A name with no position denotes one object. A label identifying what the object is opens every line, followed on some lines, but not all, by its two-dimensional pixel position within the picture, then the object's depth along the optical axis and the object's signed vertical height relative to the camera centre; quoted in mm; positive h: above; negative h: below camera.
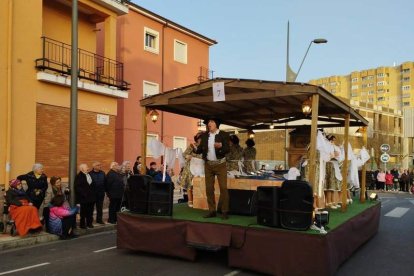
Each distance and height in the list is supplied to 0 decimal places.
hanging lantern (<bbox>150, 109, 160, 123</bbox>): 9672 +731
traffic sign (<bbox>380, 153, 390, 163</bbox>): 30270 -526
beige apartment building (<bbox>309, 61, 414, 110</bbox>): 111938 +17880
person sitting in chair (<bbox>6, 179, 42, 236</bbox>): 9359 -1369
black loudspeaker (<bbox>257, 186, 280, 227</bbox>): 6711 -904
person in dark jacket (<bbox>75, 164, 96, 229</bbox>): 10422 -1083
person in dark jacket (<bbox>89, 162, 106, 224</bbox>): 10953 -886
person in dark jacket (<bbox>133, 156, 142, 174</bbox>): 13370 -636
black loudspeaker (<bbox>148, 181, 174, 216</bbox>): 7984 -992
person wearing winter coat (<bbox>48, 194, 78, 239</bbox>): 9812 -1621
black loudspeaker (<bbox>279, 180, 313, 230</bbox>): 6480 -863
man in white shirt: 7989 -219
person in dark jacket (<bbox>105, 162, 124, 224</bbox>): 11266 -978
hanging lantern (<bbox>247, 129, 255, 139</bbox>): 13594 +491
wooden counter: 8859 -801
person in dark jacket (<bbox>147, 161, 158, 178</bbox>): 13371 -724
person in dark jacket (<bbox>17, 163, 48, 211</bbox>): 9922 -867
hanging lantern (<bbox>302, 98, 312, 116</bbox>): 8340 +832
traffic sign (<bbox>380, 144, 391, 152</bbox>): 29853 +109
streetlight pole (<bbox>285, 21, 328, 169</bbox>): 19312 +3505
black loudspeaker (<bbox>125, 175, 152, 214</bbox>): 8156 -862
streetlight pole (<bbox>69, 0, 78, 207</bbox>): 10859 +1191
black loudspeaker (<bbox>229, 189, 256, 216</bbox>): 8555 -1084
